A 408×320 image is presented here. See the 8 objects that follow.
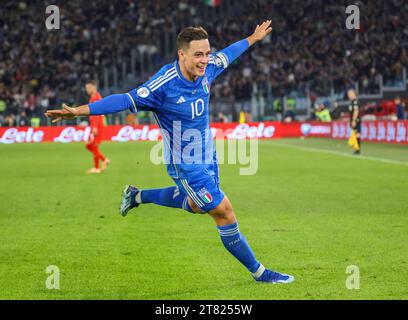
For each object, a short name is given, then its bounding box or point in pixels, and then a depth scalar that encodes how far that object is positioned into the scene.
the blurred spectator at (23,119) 46.53
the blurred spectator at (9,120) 46.16
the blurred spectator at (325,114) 45.23
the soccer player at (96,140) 22.11
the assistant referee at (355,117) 28.84
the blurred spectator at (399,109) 37.22
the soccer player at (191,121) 7.46
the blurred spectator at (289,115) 47.53
